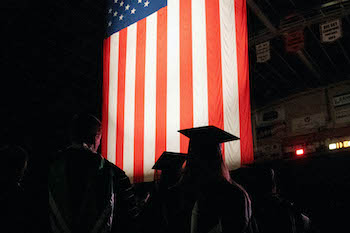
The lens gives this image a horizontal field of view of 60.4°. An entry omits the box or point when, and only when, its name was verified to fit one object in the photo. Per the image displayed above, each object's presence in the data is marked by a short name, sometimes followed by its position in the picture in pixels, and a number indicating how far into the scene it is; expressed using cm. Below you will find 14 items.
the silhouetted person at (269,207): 261
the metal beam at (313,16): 700
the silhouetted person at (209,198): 162
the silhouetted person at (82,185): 177
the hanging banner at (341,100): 945
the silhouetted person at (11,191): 209
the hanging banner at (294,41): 634
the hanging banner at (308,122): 992
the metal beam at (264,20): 727
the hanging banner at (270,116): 1126
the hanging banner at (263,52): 685
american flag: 399
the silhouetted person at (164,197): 194
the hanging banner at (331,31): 596
